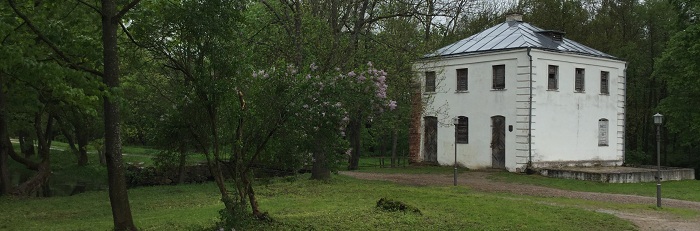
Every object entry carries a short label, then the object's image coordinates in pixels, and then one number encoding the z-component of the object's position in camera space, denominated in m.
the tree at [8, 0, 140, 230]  9.94
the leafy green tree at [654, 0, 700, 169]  30.84
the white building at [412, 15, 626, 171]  28.42
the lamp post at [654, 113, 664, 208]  16.69
